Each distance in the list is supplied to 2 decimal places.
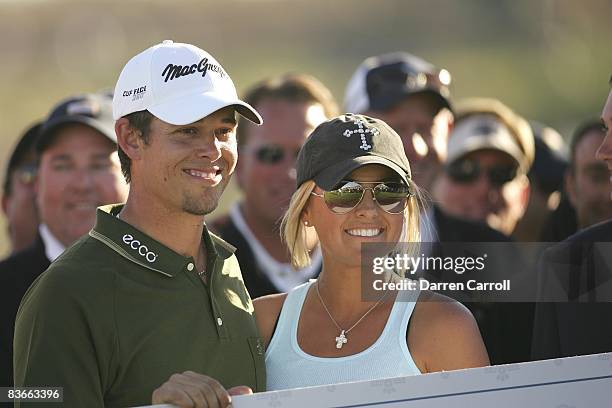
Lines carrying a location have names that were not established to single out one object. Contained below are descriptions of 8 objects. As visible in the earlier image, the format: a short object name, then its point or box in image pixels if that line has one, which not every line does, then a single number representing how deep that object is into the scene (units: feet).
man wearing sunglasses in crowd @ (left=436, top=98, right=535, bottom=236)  42.19
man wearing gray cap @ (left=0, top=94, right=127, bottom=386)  34.01
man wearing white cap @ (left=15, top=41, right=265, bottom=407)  19.93
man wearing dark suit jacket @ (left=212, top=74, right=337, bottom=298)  37.37
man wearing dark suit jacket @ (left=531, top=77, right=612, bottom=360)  24.13
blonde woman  21.84
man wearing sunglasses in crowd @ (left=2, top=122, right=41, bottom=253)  38.19
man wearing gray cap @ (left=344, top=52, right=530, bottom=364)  34.58
